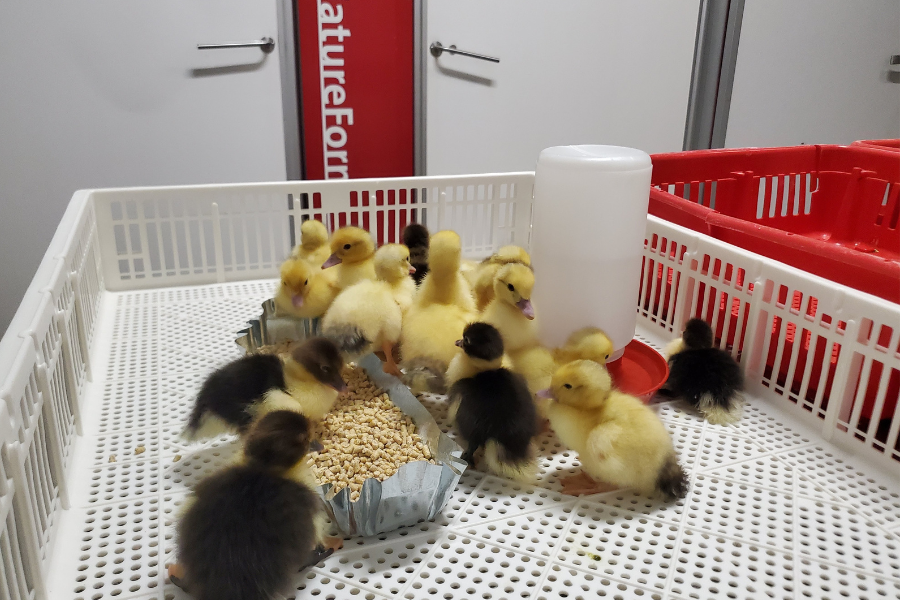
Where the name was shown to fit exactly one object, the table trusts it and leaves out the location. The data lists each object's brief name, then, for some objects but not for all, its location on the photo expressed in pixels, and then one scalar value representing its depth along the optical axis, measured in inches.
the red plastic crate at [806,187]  64.0
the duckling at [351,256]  51.1
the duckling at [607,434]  34.2
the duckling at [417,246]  55.1
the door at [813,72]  107.3
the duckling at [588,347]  39.8
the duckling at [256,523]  26.1
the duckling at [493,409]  35.3
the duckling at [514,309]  41.2
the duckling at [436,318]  44.0
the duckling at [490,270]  46.9
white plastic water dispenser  39.5
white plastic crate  29.1
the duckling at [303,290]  48.1
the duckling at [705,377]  41.7
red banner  88.0
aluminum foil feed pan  30.5
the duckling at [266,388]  36.7
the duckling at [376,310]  44.3
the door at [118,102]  78.5
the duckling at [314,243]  55.1
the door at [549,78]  93.7
